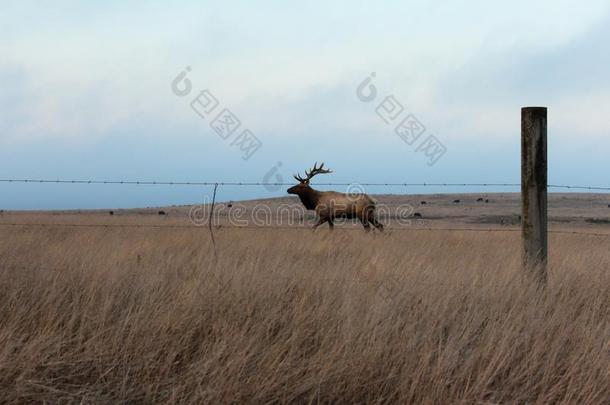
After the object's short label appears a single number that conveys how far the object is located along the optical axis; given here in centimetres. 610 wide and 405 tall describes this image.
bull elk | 3569
